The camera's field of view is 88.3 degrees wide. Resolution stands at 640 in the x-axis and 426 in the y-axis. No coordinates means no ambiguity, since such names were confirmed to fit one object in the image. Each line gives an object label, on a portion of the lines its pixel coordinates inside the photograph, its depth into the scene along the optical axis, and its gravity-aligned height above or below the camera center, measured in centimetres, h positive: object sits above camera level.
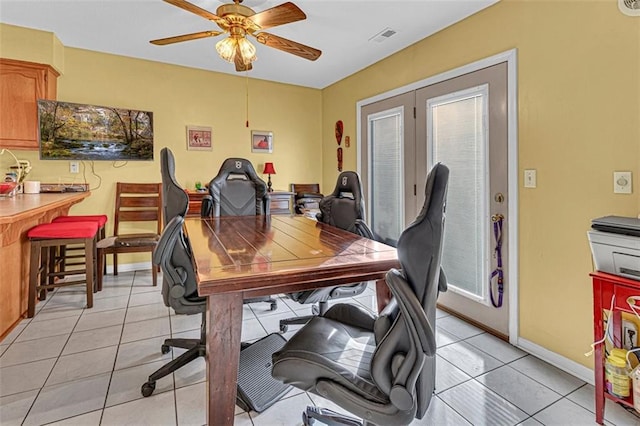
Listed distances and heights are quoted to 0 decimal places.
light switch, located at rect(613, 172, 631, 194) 180 +15
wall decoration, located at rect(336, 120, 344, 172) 465 +110
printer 146 -16
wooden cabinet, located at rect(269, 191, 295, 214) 444 +15
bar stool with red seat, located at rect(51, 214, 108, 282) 331 -11
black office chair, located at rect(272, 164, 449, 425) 90 -42
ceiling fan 214 +132
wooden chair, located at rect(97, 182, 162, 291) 383 +9
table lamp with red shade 466 +61
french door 249 +37
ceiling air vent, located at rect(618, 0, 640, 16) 176 +110
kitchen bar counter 236 -30
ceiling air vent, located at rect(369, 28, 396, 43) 308 +171
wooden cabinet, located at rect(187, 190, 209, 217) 400 +14
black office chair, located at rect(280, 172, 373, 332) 217 -1
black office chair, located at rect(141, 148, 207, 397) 167 -28
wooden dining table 118 -23
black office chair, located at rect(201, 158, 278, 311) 302 +18
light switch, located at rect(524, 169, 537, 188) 227 +23
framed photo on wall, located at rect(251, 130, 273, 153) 475 +105
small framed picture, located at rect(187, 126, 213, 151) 432 +100
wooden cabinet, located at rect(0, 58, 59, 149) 328 +119
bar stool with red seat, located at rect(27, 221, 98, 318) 271 -26
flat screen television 352 +94
